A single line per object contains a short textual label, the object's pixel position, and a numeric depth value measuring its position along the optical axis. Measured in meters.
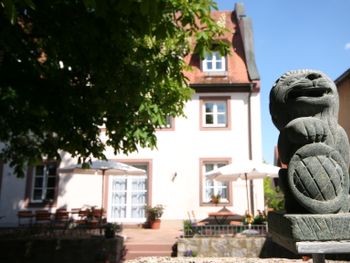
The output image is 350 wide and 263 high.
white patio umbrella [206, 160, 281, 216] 12.66
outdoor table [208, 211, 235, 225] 12.83
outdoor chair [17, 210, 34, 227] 14.16
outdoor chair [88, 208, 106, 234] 12.83
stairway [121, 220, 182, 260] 10.62
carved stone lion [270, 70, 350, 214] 3.46
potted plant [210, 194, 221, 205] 15.99
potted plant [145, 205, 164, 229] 15.77
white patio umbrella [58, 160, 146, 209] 13.08
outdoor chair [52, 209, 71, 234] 14.06
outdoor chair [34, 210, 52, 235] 12.27
